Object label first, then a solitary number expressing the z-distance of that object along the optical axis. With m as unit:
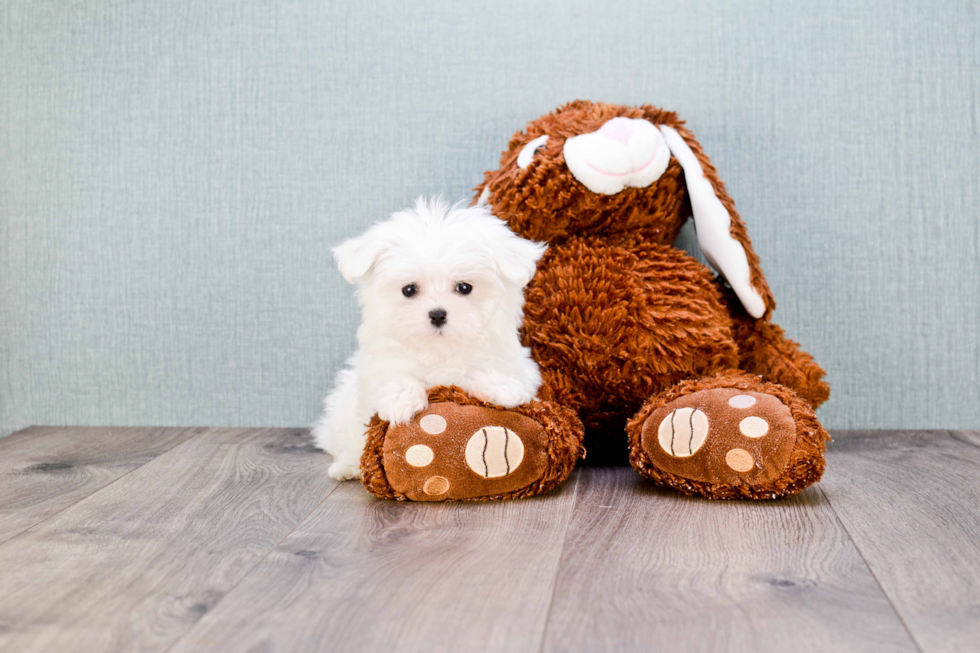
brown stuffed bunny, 1.12
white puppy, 1.13
